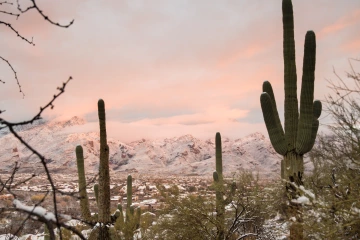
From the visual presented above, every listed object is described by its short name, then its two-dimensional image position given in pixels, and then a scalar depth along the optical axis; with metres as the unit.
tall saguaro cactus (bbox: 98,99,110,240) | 10.07
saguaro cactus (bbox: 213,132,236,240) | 11.28
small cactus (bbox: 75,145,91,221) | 12.01
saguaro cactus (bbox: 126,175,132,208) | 18.66
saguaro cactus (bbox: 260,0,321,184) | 9.25
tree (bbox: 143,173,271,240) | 11.28
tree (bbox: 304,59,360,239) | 4.21
